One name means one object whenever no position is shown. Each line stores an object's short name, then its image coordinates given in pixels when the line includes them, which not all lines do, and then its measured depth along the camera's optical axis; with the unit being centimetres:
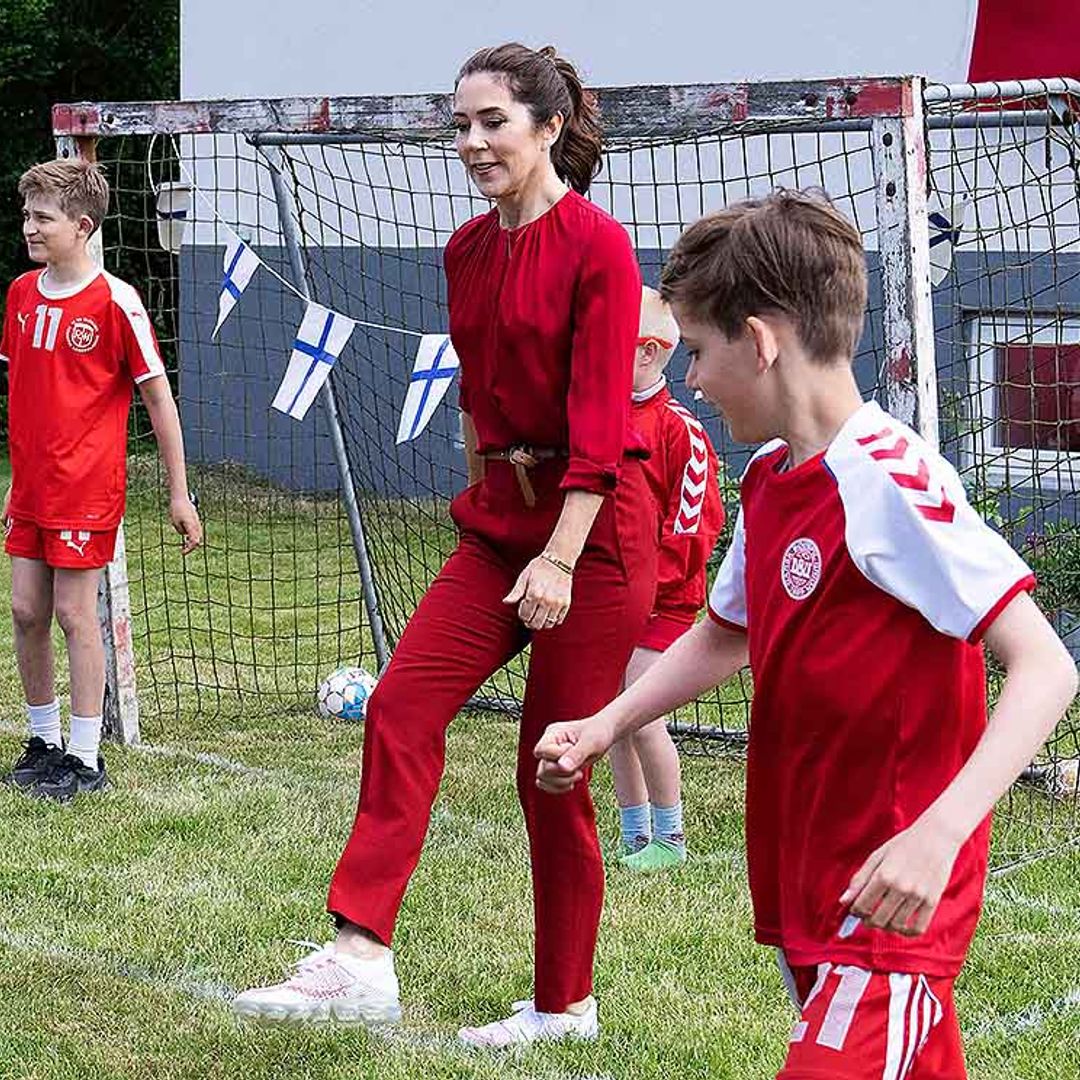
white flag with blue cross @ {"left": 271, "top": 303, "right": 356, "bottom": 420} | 661
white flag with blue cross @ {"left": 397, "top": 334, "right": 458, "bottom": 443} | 626
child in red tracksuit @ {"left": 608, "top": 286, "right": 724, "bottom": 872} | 528
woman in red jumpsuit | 358
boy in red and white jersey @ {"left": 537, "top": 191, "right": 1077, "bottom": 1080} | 238
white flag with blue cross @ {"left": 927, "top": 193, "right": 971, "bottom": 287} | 587
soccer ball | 743
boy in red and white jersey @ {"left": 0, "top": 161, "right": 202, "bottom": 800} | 595
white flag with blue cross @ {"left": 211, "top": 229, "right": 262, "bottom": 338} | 686
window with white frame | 879
